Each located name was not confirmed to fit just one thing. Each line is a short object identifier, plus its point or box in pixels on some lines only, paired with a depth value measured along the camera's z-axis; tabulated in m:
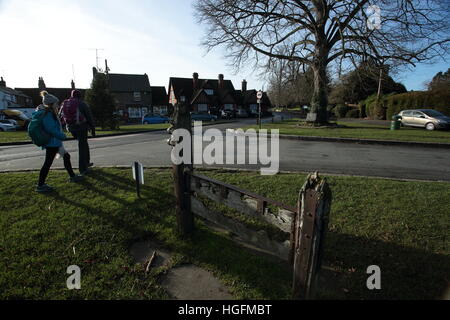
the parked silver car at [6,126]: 19.75
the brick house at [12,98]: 41.54
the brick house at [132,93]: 44.09
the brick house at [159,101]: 48.46
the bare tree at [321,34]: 13.62
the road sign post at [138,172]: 4.08
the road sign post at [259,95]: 15.73
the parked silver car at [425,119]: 15.66
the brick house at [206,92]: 46.12
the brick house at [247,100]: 52.72
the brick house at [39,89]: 46.97
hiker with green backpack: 4.16
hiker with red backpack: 5.04
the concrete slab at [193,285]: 2.30
